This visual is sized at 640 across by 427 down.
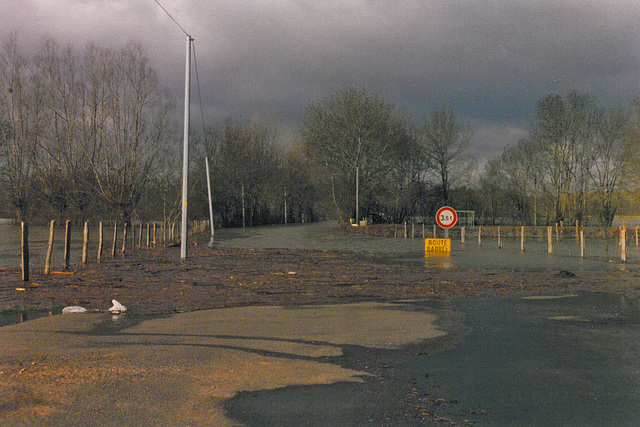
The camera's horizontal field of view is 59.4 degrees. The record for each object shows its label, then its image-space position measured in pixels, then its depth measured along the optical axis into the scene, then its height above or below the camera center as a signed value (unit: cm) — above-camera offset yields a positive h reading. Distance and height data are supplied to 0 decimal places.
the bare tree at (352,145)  6444 +926
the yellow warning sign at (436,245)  2700 -99
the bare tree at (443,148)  7081 +982
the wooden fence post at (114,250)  2494 -126
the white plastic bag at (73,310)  1004 -160
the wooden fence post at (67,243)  1822 -73
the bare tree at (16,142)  5997 +848
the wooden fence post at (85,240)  2024 -70
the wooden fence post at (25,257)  1470 -95
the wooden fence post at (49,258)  1674 -110
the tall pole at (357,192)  6135 +361
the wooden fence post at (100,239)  2269 -72
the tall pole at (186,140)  2352 +351
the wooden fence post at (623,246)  2506 -86
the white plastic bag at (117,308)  1020 -159
